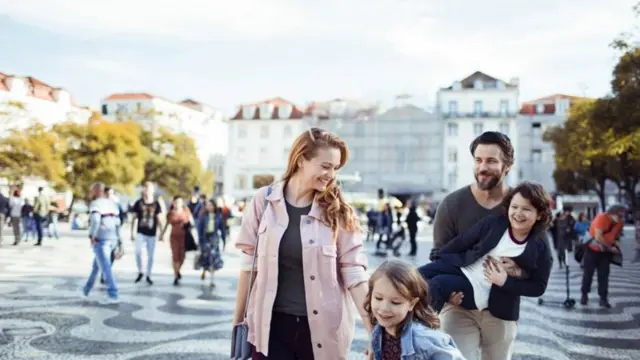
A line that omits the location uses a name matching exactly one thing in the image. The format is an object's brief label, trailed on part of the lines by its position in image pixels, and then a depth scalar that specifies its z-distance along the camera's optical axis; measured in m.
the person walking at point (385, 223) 19.81
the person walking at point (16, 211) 19.31
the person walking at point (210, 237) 10.88
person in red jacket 9.39
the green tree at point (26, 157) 32.12
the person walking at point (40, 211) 19.59
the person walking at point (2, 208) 17.36
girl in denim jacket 2.51
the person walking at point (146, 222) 10.65
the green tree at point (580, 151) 31.12
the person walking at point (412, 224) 18.20
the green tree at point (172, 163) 51.38
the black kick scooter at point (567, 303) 9.38
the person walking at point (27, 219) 21.02
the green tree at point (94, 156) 40.28
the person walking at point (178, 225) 10.77
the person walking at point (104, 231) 8.71
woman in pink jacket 3.01
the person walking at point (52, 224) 23.70
